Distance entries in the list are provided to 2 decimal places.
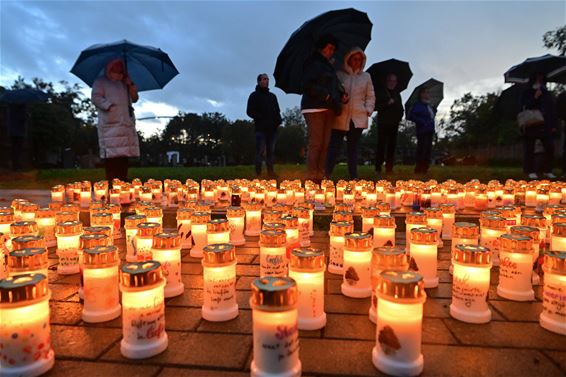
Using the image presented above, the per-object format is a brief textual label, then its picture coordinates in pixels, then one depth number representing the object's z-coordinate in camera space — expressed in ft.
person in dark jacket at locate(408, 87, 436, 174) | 32.19
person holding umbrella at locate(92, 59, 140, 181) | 22.06
